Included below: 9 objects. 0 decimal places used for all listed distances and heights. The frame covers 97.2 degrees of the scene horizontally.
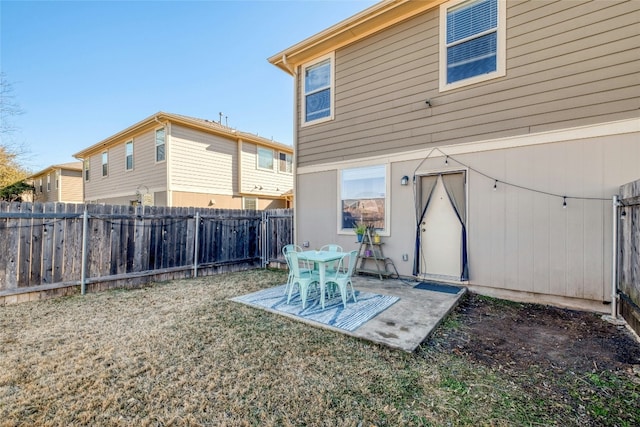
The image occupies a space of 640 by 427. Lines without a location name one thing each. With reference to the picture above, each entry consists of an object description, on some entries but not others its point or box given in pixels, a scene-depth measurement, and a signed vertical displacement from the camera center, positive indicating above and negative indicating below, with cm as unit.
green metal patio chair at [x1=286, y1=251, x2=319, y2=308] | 421 -95
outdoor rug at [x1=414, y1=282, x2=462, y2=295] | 488 -126
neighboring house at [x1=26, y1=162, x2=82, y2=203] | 1882 +206
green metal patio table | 413 -65
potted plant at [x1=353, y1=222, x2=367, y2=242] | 593 -29
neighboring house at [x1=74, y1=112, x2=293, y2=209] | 1091 +210
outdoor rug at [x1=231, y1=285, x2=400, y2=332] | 366 -136
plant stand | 583 -90
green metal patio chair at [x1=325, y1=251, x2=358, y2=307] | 418 -95
